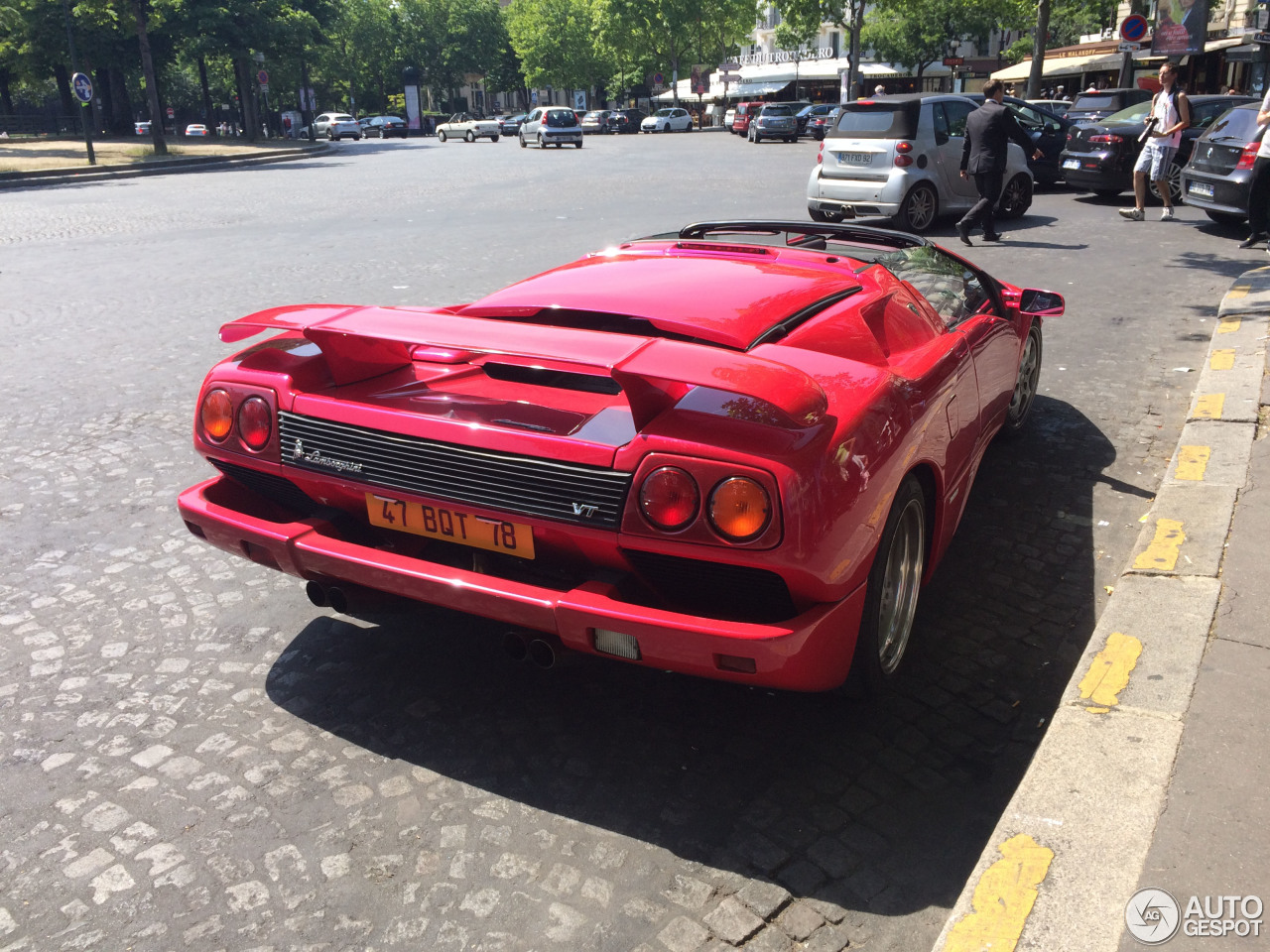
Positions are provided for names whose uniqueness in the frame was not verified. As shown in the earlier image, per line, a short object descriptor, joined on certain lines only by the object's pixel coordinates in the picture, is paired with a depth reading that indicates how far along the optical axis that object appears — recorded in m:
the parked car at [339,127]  61.84
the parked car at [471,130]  53.31
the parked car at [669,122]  56.78
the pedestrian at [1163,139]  13.02
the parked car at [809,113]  43.03
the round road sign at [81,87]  25.23
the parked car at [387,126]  65.88
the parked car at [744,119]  46.44
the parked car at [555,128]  41.47
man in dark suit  11.64
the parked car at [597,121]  60.66
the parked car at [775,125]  39.03
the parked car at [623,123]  60.41
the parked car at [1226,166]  11.59
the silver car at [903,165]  12.85
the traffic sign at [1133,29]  19.24
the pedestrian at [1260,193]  10.61
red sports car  2.43
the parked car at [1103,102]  16.97
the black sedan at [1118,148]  14.83
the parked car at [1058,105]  22.35
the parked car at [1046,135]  16.89
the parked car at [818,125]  41.04
